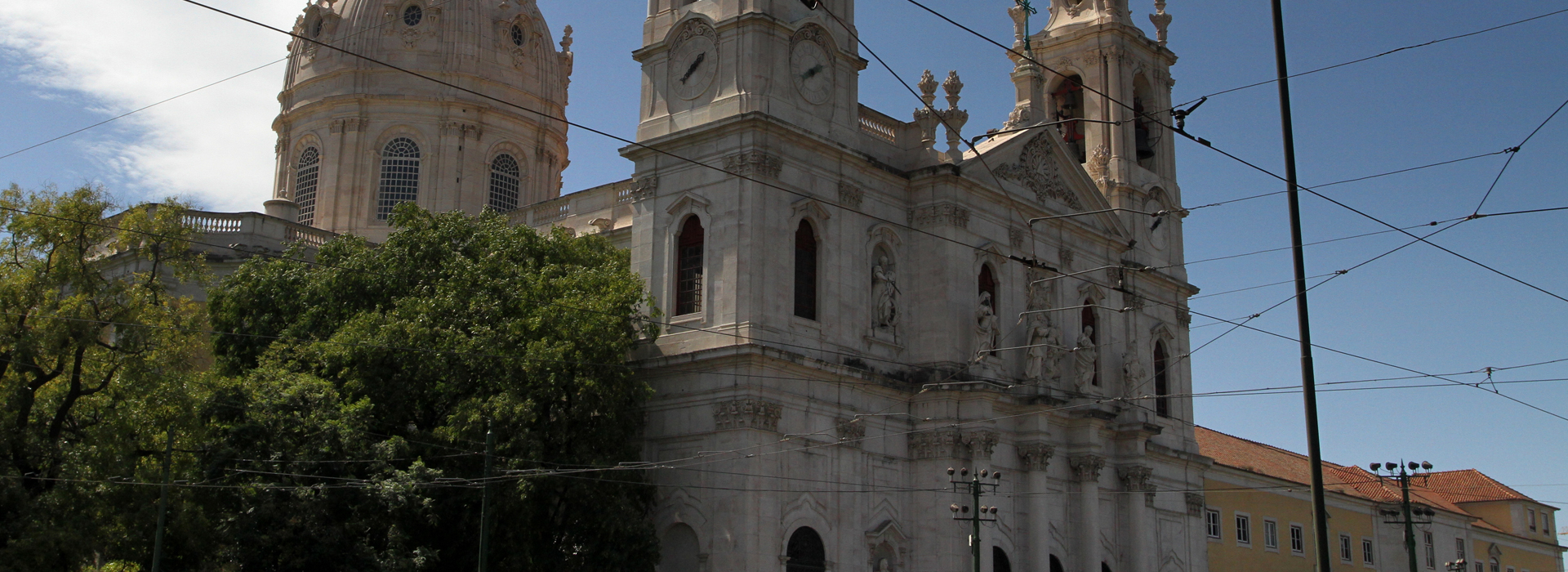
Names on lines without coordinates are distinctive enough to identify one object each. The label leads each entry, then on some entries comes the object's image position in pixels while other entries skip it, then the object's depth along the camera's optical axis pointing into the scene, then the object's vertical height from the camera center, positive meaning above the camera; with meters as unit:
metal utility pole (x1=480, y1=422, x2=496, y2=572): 26.44 +0.66
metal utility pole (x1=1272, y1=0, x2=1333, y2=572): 19.34 +2.80
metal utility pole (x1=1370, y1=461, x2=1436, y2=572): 33.94 +1.50
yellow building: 50.56 +1.93
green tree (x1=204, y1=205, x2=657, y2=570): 28.14 +2.89
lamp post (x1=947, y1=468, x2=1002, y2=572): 29.39 +1.44
